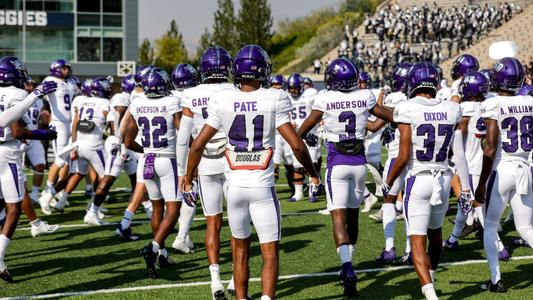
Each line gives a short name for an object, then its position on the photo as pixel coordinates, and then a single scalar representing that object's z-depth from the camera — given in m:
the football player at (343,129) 6.59
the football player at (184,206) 7.55
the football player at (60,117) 11.39
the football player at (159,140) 7.21
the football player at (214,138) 6.62
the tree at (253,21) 64.81
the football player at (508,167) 6.29
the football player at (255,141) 5.21
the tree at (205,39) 70.95
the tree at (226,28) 65.62
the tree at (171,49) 74.06
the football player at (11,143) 7.00
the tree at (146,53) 75.06
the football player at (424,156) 5.76
